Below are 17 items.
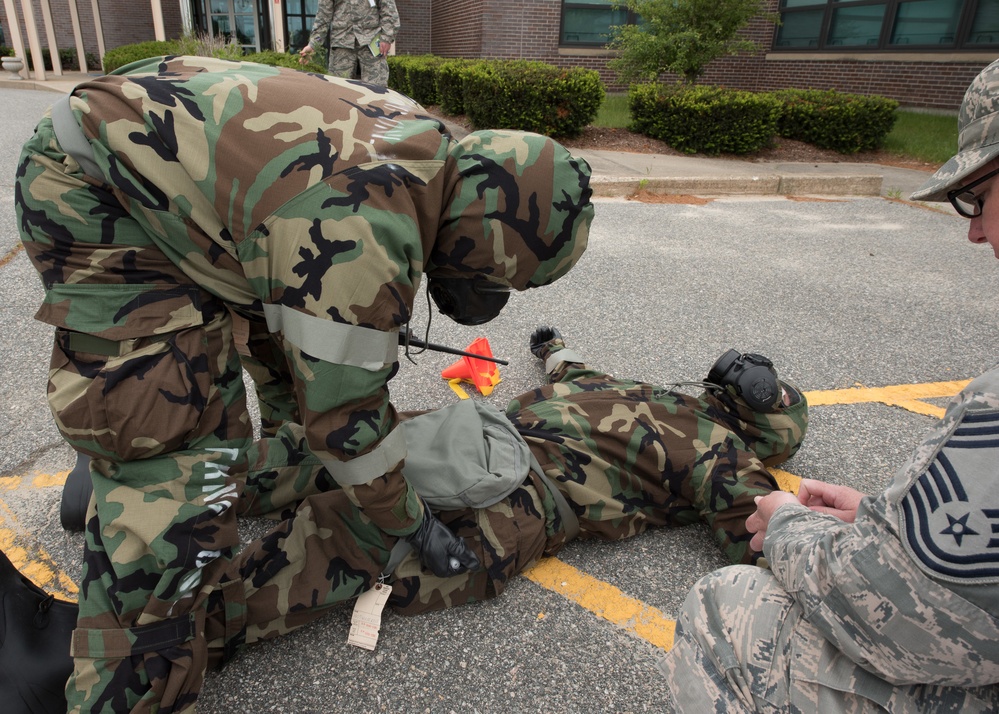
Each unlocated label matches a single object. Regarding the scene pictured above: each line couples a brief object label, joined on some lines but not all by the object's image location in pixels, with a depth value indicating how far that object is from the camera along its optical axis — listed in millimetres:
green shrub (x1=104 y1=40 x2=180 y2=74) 14000
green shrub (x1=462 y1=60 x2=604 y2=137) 8352
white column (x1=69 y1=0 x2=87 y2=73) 17047
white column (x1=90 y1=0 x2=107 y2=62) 17688
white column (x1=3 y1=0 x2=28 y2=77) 14008
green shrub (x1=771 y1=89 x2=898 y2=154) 9305
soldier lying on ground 1823
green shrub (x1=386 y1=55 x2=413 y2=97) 12912
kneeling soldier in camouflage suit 1478
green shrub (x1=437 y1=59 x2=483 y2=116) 10023
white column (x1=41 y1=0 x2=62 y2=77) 16047
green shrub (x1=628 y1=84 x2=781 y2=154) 8648
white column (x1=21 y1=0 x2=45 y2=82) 14391
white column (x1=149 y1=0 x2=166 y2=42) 14484
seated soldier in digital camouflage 908
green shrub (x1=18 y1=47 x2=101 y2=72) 19078
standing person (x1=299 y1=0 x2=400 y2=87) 8078
